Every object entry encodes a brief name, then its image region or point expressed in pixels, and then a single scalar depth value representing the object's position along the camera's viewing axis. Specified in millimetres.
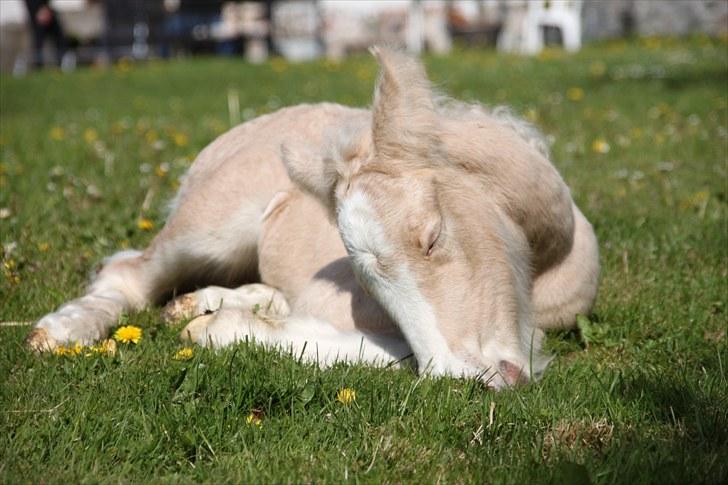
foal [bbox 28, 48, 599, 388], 3527
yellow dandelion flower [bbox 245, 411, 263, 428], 3172
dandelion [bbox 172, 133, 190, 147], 8966
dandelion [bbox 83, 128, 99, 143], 9354
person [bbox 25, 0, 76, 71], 20141
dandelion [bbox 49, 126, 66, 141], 9430
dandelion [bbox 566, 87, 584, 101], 11602
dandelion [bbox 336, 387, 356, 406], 3289
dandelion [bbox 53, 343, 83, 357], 3807
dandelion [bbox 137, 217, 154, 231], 6000
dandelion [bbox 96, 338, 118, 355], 3795
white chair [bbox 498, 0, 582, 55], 24062
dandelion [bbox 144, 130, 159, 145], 9242
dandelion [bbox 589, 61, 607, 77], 14219
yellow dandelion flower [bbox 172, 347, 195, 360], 3699
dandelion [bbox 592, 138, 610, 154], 8273
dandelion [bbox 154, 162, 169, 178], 7456
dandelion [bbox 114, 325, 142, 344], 3979
